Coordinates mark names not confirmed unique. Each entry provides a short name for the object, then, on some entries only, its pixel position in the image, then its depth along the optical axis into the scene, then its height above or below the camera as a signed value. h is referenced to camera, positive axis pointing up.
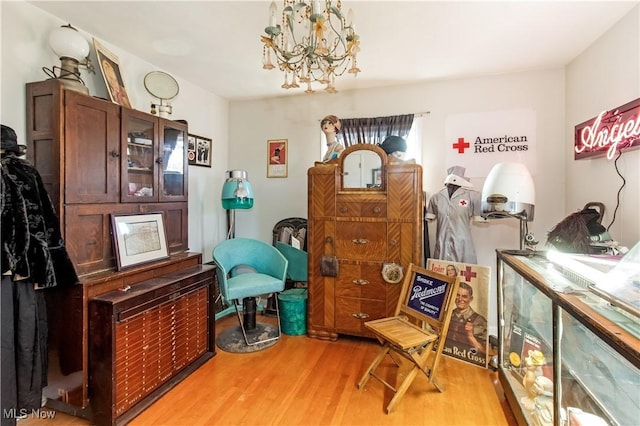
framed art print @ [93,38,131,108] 2.30 +0.98
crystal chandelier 1.53 +0.84
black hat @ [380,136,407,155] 3.05 +0.62
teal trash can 3.17 -1.03
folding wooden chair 2.12 -0.83
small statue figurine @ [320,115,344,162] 3.24 +0.79
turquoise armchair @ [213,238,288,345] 2.83 -0.57
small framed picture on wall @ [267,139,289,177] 3.89 +0.63
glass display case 1.14 -0.68
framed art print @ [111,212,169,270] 2.16 -0.21
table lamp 2.02 +0.99
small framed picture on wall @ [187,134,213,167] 3.47 +0.65
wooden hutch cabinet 1.88 -0.01
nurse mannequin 3.00 -0.08
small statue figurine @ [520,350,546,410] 1.82 -0.93
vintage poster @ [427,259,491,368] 2.62 -0.87
